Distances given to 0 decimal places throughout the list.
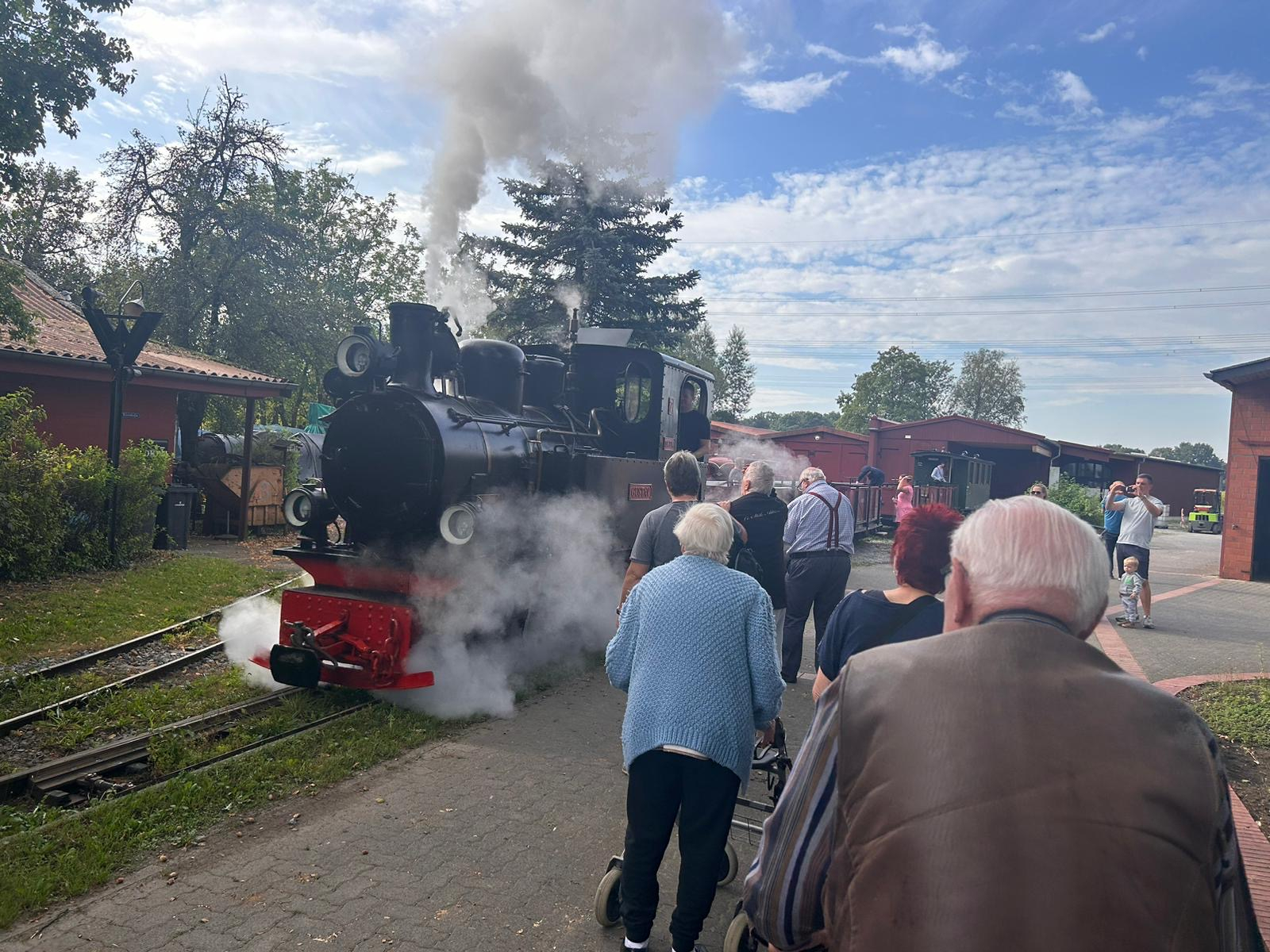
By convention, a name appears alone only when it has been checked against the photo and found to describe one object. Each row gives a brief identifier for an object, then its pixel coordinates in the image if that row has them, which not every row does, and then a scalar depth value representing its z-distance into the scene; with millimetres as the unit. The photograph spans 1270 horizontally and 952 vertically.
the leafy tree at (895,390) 64750
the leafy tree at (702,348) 53094
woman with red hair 2916
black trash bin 11969
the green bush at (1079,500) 26016
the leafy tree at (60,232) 27625
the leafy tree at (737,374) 58094
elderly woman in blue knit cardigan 2744
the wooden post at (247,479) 13930
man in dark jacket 5727
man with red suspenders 5789
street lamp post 10133
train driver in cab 9227
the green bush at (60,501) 9000
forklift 32688
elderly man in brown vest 1185
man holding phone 9648
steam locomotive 5555
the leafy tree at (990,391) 69062
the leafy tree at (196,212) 19750
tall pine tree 20453
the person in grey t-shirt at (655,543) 4621
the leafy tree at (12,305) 8680
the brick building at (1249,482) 14859
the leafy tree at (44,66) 8250
